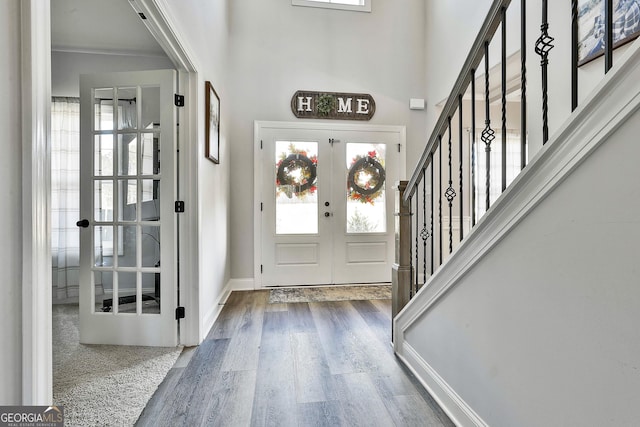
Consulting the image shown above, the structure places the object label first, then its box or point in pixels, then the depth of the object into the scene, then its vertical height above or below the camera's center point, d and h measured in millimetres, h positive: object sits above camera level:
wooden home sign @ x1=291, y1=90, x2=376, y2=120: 3812 +1240
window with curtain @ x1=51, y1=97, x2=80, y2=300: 3137 +91
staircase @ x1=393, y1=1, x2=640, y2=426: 734 -248
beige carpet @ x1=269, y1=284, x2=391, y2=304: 3385 -1024
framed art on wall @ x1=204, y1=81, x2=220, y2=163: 2506 +701
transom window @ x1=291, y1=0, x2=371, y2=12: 3807 +2499
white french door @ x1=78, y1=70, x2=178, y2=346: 2182 +99
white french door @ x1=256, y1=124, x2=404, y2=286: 3797 +35
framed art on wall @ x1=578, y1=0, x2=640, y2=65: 1790 +1117
